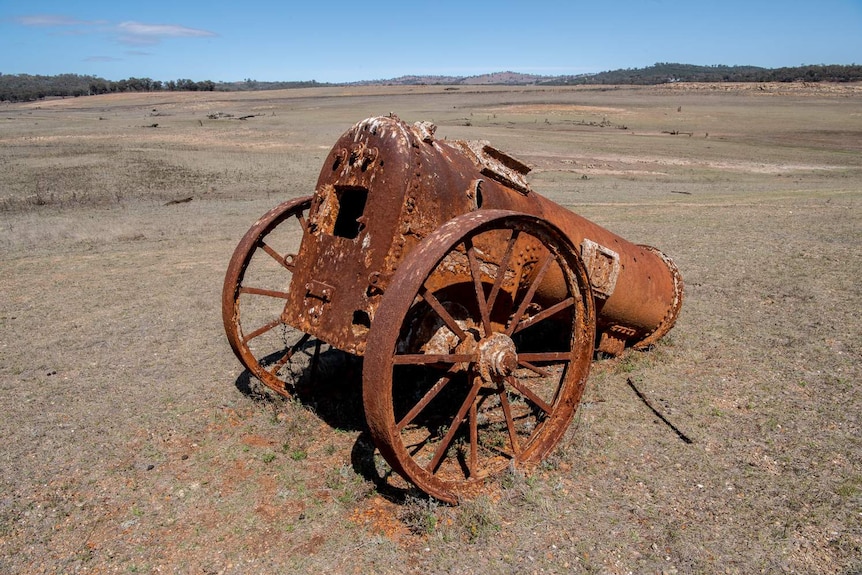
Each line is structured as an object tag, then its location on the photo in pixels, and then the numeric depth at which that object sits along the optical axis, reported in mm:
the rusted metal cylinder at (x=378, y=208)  3641
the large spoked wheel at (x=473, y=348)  3049
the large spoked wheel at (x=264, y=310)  4508
